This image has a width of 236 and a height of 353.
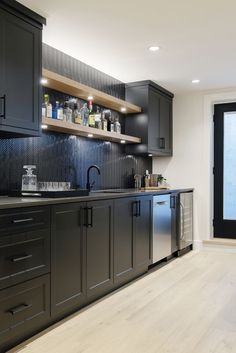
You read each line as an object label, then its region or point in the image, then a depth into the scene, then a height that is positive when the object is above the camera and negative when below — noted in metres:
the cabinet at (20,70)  2.52 +0.84
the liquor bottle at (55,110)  3.32 +0.67
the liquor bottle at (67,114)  3.47 +0.66
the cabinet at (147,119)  4.77 +0.85
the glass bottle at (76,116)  3.58 +0.66
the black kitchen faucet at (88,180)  3.84 -0.01
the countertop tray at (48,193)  2.61 -0.11
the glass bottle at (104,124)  4.09 +0.66
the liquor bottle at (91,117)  3.86 +0.70
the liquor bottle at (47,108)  3.18 +0.66
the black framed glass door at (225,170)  5.25 +0.15
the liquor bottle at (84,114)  3.71 +0.71
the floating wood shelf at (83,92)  3.20 +0.93
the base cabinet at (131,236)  3.32 -0.58
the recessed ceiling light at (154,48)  3.54 +1.35
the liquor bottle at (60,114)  3.34 +0.64
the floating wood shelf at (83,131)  3.18 +0.51
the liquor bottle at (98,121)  3.97 +0.68
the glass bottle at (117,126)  4.44 +0.69
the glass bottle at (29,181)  3.01 -0.01
